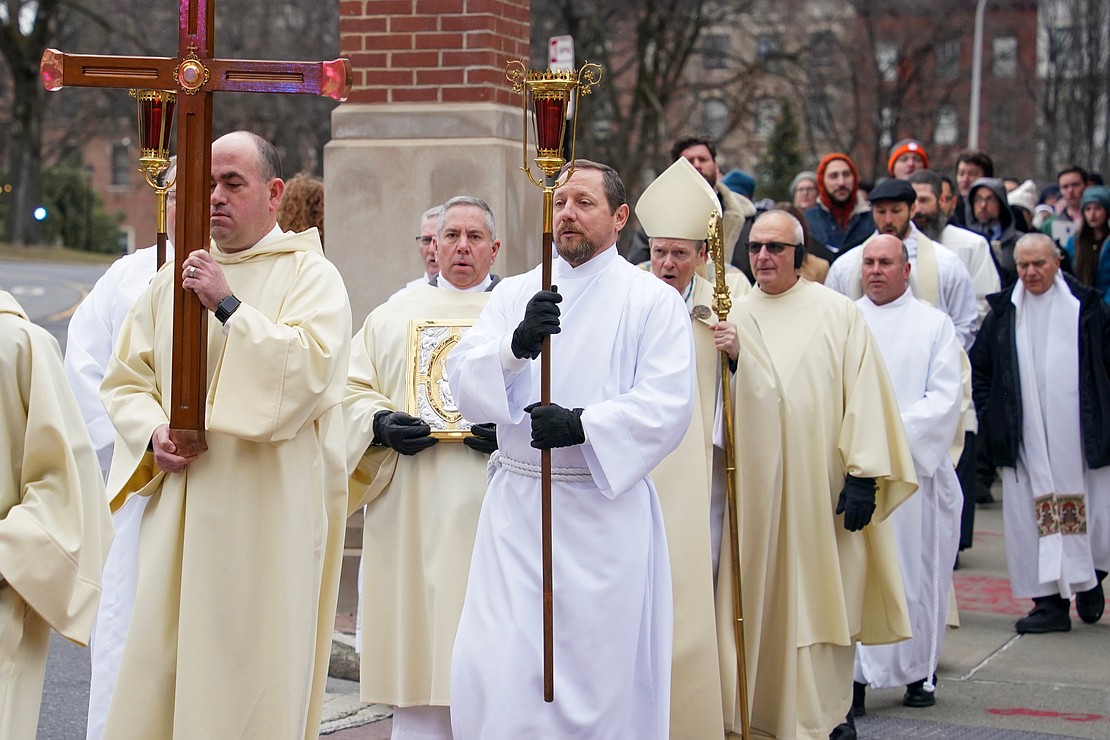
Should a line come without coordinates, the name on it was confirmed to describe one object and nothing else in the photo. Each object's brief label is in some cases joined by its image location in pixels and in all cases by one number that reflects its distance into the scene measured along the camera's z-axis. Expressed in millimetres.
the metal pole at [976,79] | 56303
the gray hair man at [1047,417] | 17594
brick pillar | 16297
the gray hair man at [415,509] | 12039
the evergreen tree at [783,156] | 66562
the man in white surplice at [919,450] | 14359
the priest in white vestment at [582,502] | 9578
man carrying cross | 9133
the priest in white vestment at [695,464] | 11594
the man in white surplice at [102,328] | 13008
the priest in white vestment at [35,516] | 7125
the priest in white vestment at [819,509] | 12789
